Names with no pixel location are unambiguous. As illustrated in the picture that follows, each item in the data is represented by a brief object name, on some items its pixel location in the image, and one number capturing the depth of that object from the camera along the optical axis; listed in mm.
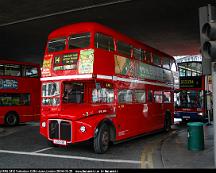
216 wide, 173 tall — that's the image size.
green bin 9586
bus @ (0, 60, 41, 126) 19094
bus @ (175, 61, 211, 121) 20297
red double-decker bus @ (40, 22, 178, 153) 9719
